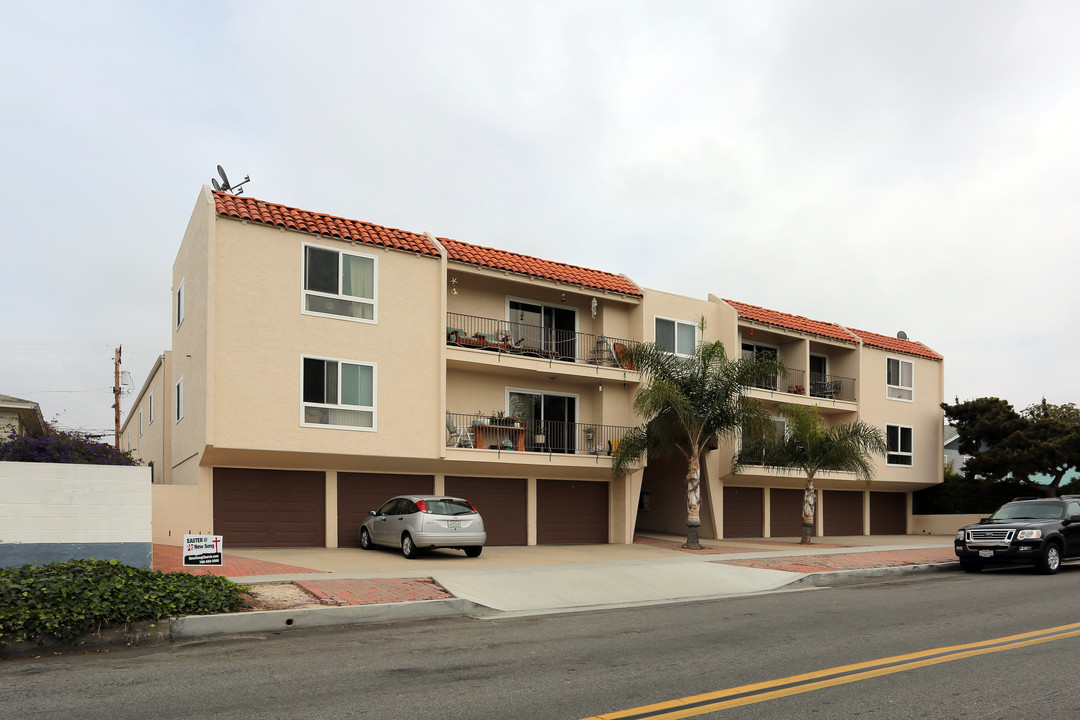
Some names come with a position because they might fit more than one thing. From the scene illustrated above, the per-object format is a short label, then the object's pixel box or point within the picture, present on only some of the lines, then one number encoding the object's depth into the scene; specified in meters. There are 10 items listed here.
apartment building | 20.25
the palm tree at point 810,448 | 27.59
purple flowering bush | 13.55
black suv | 18.38
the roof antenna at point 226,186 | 22.64
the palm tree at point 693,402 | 23.83
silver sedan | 18.78
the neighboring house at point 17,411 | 24.36
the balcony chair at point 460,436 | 23.77
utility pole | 47.03
